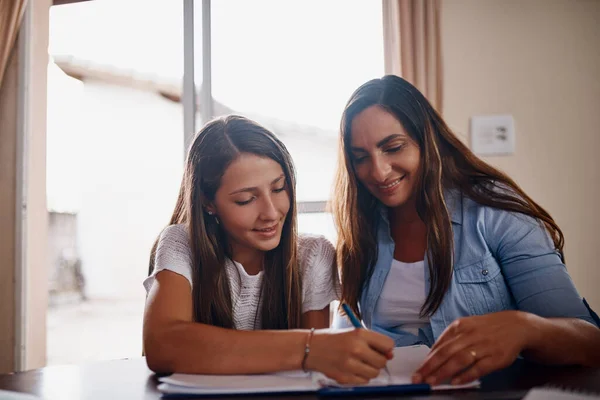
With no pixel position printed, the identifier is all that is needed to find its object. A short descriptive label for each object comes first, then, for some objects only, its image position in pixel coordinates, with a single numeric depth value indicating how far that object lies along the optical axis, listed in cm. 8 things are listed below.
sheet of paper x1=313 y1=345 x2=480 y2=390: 73
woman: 123
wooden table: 70
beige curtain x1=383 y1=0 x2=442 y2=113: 242
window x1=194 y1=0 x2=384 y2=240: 281
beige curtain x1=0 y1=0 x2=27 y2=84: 295
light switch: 243
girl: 119
